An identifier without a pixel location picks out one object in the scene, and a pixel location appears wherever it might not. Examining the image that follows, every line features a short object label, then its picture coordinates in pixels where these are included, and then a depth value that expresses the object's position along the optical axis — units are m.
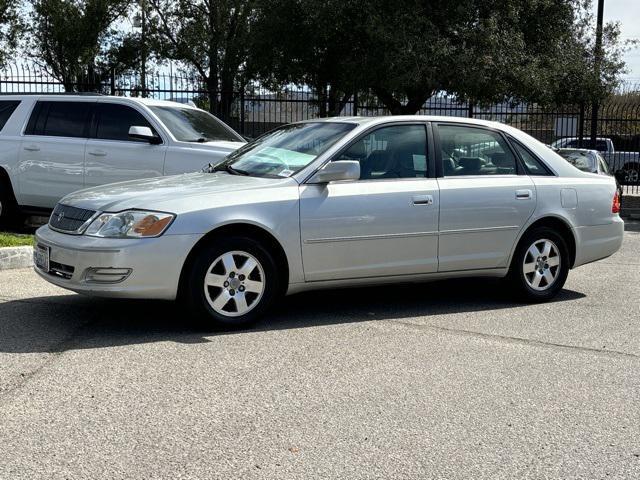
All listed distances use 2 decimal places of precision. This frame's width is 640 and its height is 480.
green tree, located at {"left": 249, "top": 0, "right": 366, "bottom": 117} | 18.59
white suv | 10.20
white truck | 20.97
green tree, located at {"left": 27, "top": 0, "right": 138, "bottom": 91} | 29.75
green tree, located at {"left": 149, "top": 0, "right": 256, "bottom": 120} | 27.17
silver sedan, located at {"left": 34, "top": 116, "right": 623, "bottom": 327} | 5.80
